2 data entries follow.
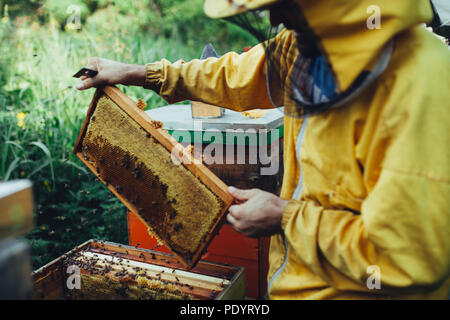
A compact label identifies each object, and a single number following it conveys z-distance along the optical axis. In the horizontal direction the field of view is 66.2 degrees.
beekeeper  1.24
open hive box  1.96
